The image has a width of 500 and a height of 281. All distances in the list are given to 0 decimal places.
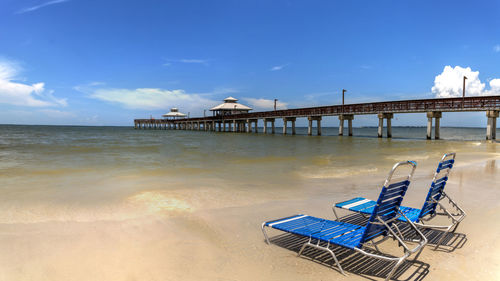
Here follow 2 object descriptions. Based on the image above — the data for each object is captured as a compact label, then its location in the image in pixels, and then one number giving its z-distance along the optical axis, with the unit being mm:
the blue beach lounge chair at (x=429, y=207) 4215
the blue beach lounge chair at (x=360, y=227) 3290
